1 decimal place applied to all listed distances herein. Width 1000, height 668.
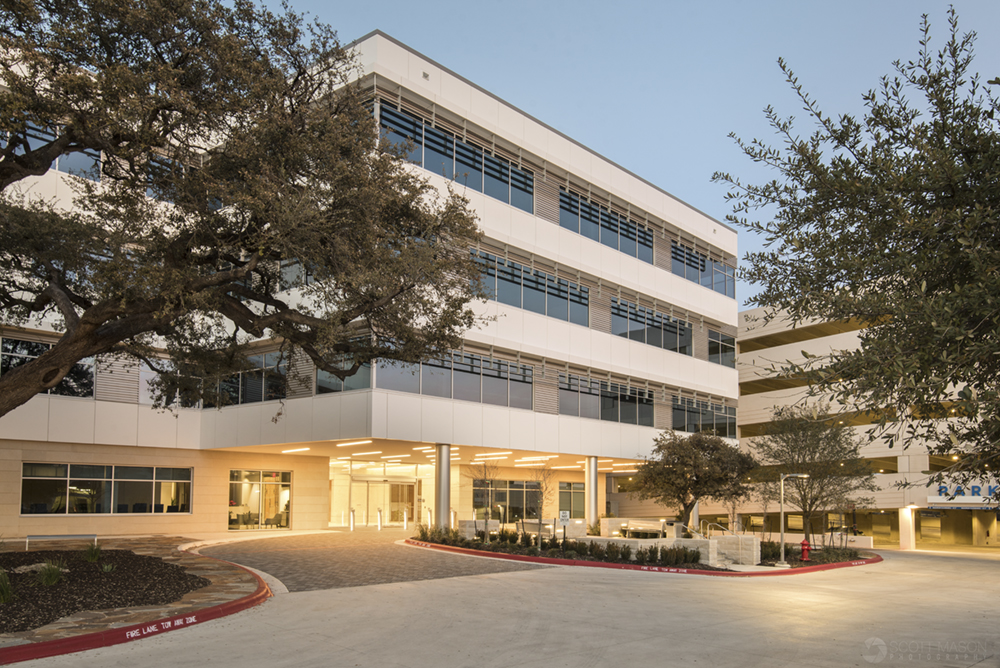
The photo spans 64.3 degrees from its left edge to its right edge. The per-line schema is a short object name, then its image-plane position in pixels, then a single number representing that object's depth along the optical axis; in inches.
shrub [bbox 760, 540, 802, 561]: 1031.6
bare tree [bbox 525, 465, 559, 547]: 1622.3
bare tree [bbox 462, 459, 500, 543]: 1471.6
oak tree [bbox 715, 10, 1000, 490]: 239.8
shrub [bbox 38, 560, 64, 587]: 503.8
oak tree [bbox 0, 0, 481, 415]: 499.5
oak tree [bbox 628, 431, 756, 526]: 1153.4
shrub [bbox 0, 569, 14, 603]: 449.1
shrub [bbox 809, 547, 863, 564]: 1114.1
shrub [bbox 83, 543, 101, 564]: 610.2
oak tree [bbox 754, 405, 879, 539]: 1194.0
